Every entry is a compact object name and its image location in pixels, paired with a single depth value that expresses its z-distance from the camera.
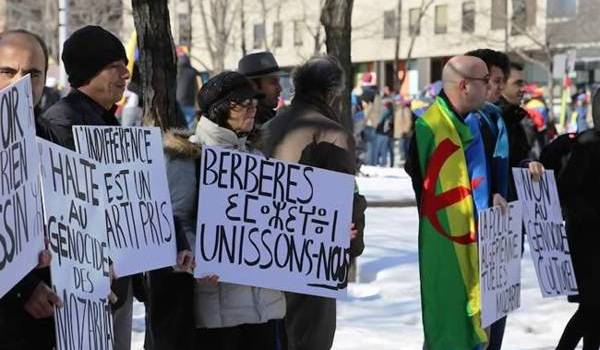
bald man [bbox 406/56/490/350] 5.94
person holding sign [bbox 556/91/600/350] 6.61
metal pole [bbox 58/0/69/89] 16.97
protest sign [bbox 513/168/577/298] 6.39
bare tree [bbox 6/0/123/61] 35.44
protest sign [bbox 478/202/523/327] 5.85
